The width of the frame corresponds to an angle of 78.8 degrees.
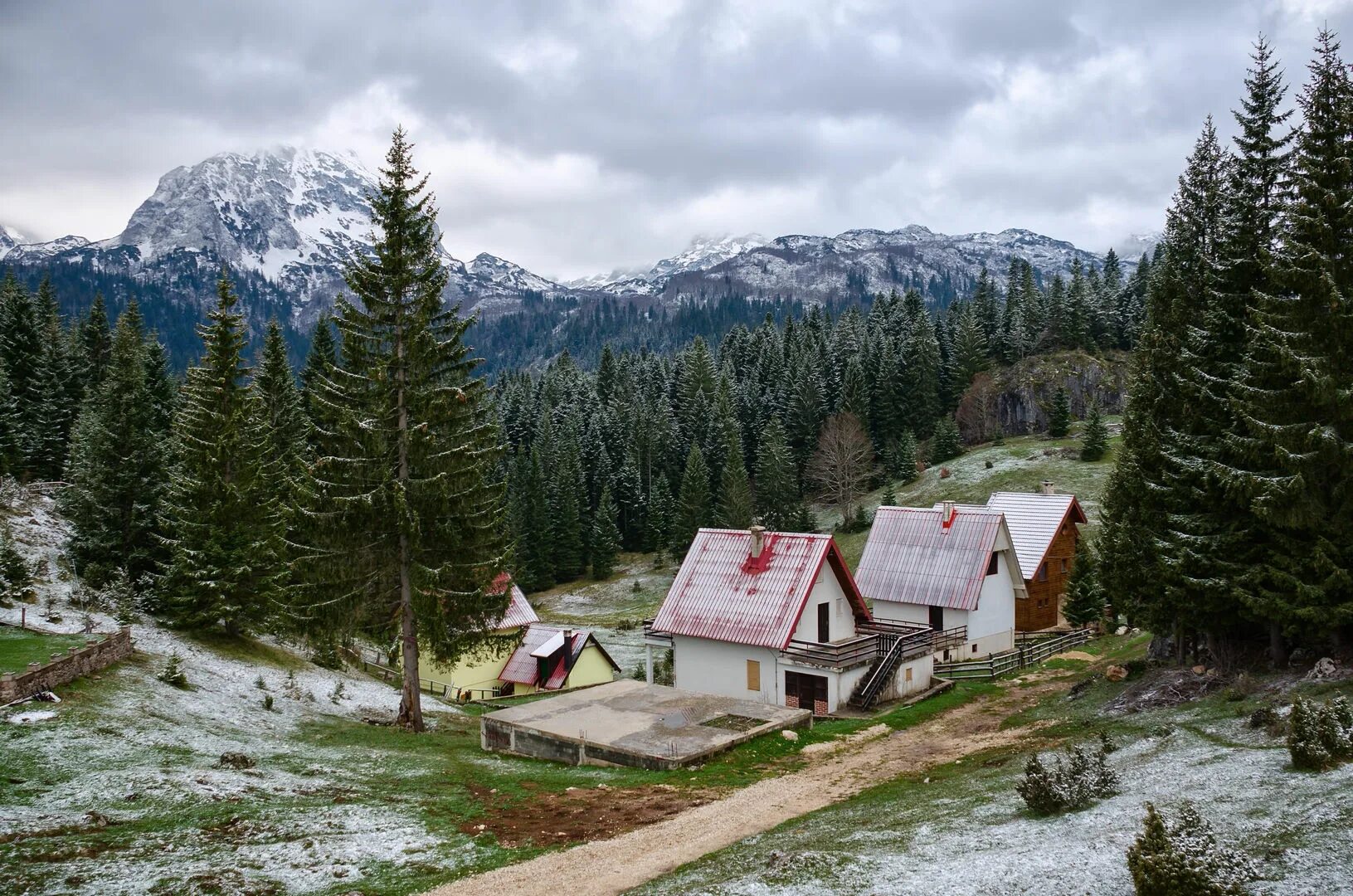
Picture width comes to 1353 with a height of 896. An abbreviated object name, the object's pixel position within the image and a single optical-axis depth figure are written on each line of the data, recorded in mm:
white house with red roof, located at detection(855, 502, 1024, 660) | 40625
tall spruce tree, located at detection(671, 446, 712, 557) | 84750
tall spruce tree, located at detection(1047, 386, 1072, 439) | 88938
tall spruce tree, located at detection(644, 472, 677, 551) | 90250
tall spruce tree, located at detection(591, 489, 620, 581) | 87688
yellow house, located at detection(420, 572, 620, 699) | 44344
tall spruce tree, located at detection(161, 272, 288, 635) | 33000
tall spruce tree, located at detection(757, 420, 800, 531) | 85625
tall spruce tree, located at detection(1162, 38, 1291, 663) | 21125
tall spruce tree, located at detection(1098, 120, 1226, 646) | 24062
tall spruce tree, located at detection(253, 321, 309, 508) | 50750
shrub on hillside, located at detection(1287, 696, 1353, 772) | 12742
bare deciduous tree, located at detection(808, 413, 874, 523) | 84269
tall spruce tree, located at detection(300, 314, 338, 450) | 55669
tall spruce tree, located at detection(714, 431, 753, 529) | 82938
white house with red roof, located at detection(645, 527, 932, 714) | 32375
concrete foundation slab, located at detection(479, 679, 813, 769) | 23969
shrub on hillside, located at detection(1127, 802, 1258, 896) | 8680
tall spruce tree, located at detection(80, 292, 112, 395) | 73438
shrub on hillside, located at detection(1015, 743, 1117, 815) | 13711
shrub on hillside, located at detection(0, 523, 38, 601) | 28203
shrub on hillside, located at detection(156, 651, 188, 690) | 24359
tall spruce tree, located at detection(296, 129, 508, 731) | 25250
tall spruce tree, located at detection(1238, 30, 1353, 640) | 18922
